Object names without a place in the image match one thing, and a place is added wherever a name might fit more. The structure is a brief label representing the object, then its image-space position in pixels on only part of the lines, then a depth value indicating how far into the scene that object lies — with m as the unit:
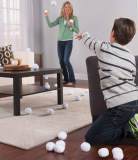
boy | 1.64
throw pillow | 4.14
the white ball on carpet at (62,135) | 1.82
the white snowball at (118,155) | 1.46
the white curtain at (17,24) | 5.38
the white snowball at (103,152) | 1.51
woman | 4.80
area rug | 1.84
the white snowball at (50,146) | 1.61
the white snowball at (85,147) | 1.59
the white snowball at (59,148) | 1.58
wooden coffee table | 2.51
